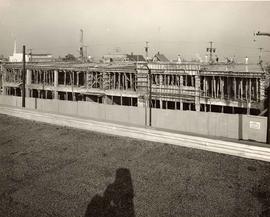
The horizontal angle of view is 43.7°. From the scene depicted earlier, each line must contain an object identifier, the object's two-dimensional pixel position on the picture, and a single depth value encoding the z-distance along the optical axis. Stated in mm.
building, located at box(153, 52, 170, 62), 65000
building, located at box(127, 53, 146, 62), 83112
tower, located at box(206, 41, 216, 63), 70719
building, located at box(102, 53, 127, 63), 84712
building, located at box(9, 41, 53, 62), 85000
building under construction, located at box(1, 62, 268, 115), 36688
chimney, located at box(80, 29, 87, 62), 79875
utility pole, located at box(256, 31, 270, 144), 14538
